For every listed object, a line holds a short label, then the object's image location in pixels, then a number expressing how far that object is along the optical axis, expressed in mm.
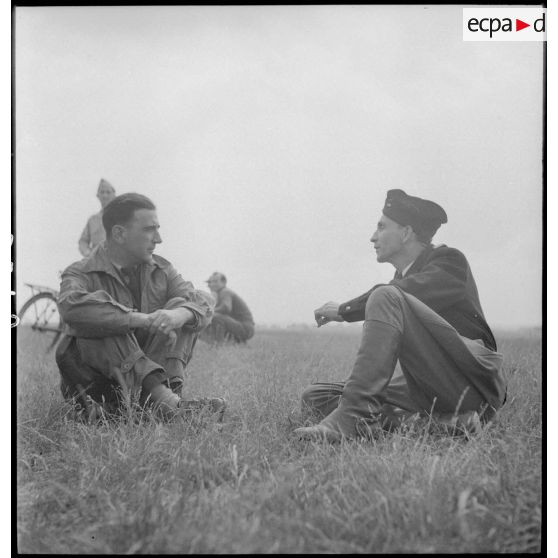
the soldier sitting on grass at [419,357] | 3217
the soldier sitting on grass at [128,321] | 3428
